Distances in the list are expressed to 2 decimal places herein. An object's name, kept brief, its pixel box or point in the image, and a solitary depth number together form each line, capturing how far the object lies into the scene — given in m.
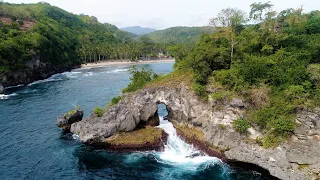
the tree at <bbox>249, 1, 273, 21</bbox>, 72.00
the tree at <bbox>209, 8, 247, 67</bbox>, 57.94
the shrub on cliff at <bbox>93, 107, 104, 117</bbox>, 48.00
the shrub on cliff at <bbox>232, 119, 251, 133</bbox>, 39.25
